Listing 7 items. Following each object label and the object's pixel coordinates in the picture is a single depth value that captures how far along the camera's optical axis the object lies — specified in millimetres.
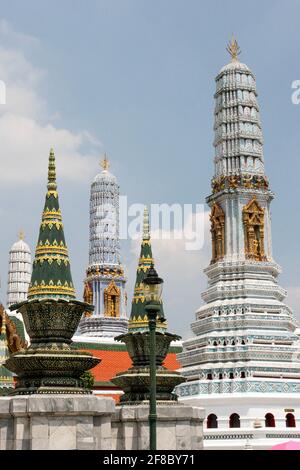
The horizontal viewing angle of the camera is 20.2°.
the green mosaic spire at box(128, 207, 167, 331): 20375
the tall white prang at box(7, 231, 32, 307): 66500
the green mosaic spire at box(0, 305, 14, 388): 28219
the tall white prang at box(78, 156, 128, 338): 63219
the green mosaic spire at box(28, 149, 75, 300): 17422
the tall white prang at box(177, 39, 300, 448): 36875
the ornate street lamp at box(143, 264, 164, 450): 12820
